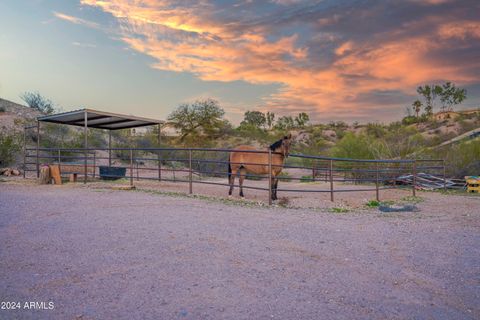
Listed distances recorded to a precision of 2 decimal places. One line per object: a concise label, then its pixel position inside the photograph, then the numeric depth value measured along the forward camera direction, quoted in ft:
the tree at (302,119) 231.91
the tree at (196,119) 124.47
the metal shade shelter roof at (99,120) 47.73
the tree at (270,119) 247.29
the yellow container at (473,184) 45.57
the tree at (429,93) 198.39
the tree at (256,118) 239.71
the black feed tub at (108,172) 51.70
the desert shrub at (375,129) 137.69
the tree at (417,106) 208.85
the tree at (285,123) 227.92
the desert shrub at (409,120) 175.51
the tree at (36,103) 140.36
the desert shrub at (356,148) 68.28
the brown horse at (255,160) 34.86
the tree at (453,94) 193.47
